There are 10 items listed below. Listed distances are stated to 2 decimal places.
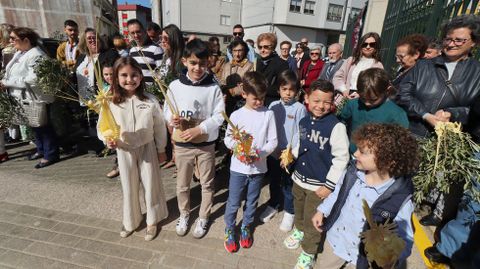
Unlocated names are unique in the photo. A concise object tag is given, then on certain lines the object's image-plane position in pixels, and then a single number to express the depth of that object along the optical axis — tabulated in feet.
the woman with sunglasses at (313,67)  19.51
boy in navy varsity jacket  7.50
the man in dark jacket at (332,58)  16.31
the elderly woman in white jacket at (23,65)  13.12
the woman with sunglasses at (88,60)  13.29
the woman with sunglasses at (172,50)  12.57
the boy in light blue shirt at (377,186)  5.41
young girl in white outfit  8.23
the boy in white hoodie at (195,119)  8.62
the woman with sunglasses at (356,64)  12.28
